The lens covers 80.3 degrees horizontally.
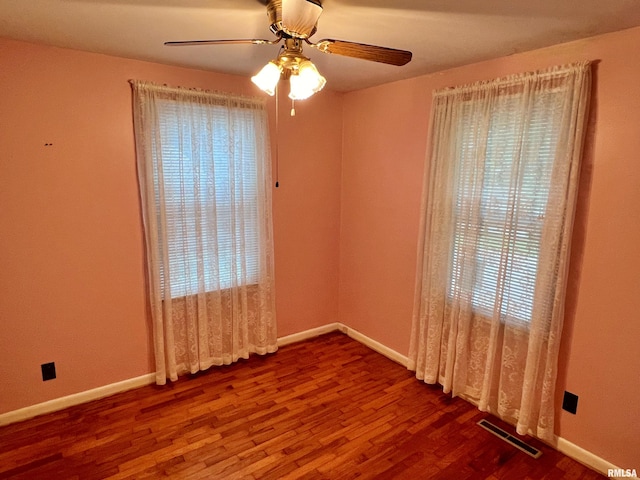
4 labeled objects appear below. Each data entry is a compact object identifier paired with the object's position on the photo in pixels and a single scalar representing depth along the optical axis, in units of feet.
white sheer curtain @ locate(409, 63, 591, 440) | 6.97
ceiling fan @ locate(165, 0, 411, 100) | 4.98
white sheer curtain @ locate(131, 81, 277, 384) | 8.82
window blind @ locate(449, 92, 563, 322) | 7.22
